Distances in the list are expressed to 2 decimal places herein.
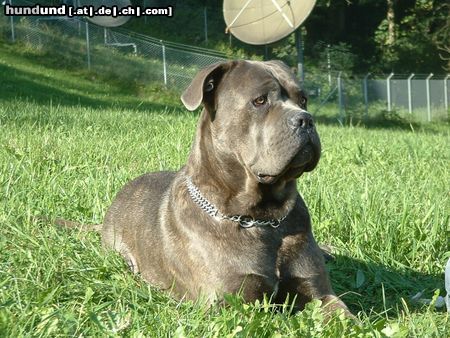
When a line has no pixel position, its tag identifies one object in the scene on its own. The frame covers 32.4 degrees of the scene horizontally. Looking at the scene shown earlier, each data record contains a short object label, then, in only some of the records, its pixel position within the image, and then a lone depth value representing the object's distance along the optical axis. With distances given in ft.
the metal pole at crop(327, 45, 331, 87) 106.73
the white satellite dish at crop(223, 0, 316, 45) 53.06
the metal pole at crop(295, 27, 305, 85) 68.64
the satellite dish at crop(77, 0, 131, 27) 72.79
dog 11.97
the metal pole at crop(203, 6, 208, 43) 110.42
